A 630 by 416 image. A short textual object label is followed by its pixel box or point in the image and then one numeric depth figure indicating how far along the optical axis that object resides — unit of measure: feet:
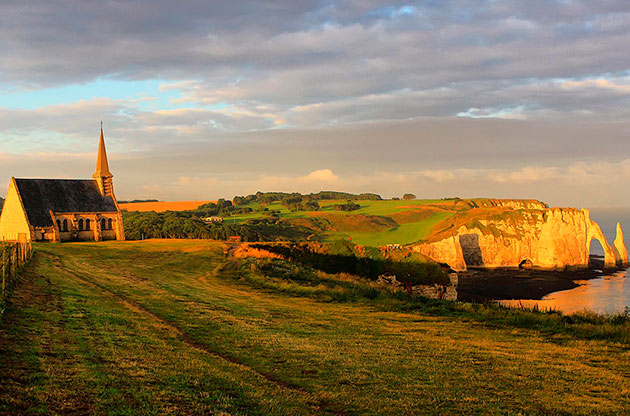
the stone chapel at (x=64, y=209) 223.92
